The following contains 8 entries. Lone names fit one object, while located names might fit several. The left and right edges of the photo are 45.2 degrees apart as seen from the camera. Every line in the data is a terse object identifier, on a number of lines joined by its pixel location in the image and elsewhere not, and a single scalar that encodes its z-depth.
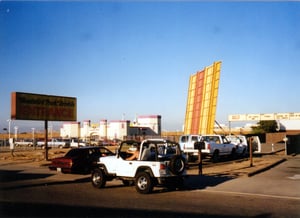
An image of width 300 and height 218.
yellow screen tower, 33.88
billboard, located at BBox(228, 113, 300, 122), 78.16
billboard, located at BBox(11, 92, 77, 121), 27.80
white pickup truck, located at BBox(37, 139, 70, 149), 58.79
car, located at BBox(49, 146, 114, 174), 17.27
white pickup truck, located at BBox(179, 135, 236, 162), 24.17
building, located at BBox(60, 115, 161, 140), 94.94
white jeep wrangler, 11.75
